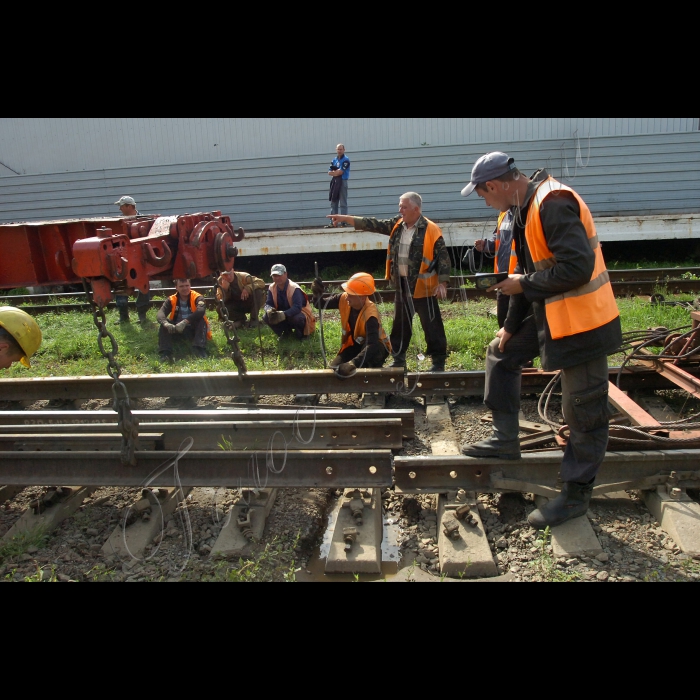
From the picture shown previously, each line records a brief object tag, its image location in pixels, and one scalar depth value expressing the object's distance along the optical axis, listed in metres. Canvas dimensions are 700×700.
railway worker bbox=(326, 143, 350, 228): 12.17
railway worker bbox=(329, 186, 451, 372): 5.66
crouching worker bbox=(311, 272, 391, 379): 5.57
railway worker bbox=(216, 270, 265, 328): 7.79
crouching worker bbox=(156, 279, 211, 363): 7.14
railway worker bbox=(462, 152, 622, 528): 2.86
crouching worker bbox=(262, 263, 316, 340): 7.12
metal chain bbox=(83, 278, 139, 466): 3.36
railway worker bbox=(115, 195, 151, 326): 8.82
